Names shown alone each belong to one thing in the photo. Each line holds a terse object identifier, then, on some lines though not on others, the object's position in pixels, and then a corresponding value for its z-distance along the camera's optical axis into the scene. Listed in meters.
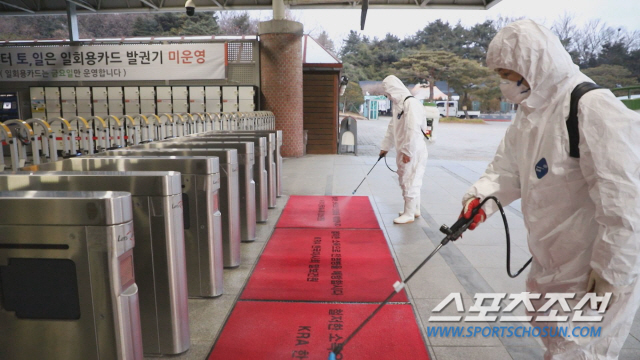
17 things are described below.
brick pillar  10.03
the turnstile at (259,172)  4.38
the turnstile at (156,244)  2.01
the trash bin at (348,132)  11.59
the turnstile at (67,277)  1.43
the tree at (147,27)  25.31
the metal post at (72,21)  11.97
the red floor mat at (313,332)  2.17
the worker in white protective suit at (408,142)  4.47
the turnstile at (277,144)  5.03
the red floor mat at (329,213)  4.62
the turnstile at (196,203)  2.54
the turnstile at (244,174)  3.64
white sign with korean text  10.21
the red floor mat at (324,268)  2.88
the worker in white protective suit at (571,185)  1.36
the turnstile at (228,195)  3.12
